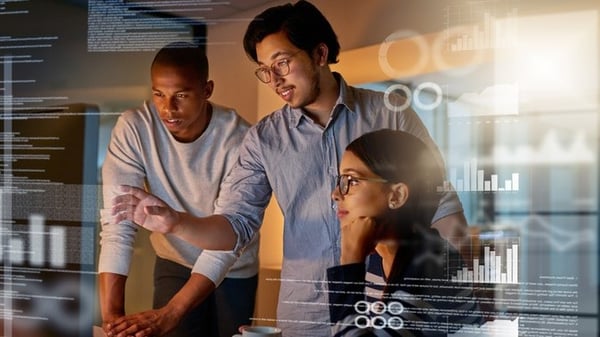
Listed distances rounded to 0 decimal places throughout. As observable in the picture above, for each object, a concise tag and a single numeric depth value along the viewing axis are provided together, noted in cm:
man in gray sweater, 154
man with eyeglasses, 145
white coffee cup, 143
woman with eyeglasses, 141
